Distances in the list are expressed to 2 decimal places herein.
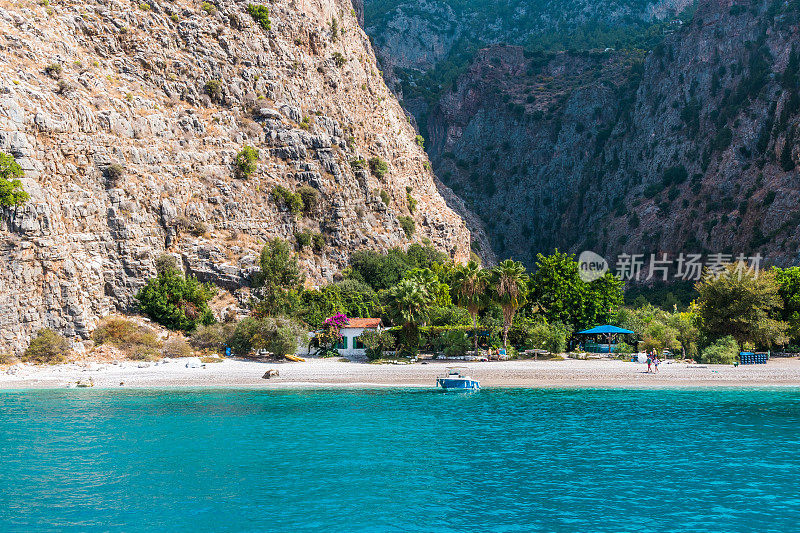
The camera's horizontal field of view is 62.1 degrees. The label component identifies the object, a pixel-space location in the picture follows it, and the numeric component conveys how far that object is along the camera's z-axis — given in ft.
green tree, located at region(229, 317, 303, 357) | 194.08
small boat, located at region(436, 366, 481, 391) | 151.84
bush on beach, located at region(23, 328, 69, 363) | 180.04
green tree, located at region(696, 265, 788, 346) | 178.40
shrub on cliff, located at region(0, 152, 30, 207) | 184.96
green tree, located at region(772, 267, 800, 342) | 184.24
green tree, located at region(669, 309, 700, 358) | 193.98
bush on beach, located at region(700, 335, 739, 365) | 175.63
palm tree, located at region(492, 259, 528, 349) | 199.00
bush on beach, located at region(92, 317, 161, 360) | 194.70
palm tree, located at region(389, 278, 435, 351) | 190.60
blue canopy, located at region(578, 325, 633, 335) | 204.13
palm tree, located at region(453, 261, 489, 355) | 201.36
